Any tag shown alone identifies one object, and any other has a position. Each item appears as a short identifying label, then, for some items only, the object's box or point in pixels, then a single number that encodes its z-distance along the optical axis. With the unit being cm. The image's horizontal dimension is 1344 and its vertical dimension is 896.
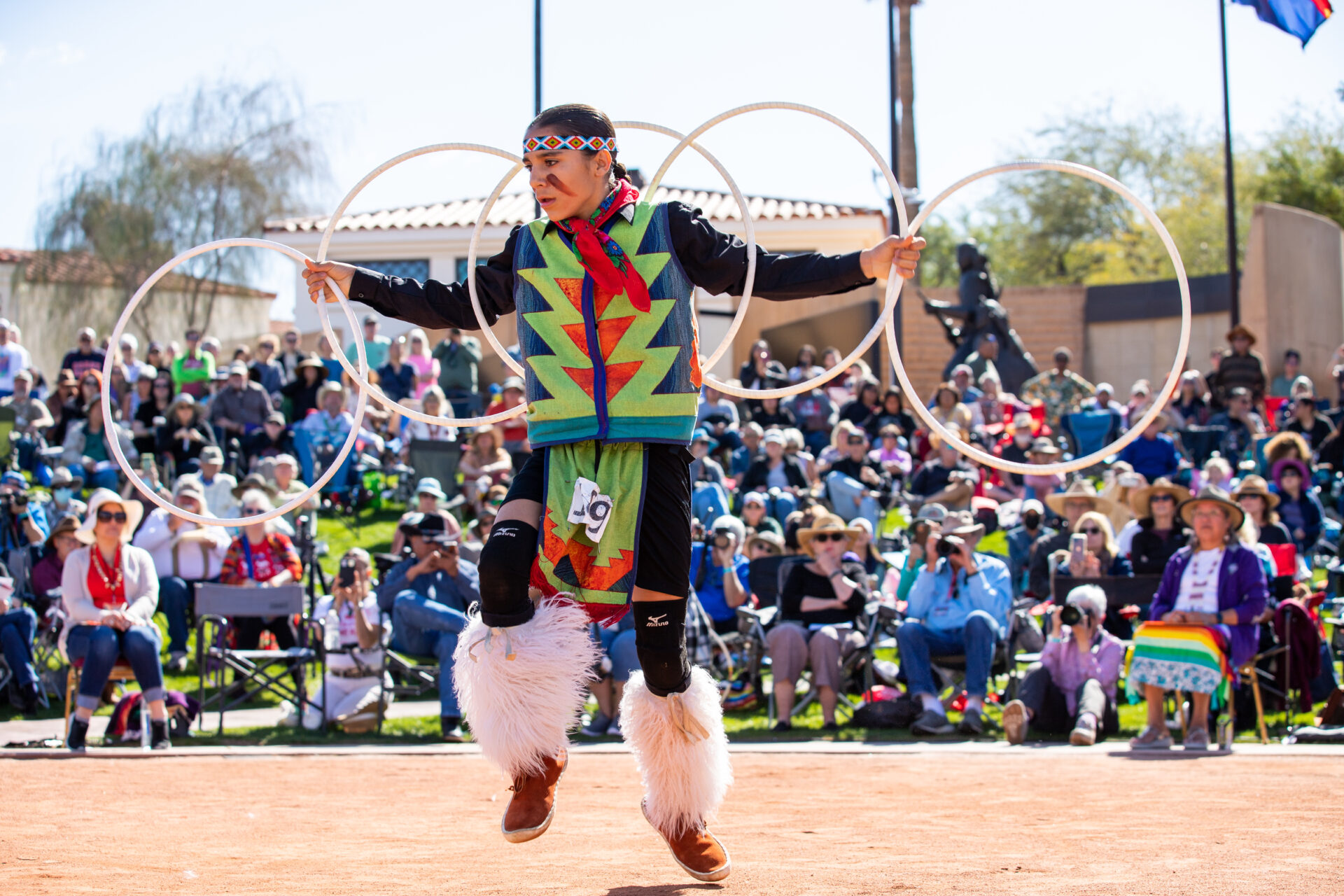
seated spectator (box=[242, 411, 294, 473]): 1457
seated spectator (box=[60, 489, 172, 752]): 892
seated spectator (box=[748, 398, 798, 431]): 1562
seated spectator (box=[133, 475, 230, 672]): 1107
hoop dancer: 447
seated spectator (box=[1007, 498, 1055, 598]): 1177
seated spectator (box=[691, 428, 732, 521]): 1180
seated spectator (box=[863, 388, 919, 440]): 1538
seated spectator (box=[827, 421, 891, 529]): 1307
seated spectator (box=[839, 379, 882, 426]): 1552
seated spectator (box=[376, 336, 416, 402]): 1566
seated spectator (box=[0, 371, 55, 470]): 1505
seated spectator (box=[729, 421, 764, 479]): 1466
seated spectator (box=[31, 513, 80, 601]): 1059
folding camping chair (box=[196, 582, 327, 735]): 980
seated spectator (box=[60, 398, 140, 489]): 1399
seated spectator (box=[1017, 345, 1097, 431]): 1767
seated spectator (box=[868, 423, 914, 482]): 1430
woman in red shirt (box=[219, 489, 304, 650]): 1055
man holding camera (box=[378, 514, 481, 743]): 972
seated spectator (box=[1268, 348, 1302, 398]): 1922
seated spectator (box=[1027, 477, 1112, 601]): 1103
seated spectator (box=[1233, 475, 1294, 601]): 1018
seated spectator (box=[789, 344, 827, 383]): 1806
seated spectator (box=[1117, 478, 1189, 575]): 1031
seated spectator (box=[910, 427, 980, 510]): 1233
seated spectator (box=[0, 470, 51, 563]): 1145
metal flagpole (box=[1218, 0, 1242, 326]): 2005
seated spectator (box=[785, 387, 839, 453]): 1560
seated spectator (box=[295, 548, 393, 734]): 976
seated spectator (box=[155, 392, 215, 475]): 1417
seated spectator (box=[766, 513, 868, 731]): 958
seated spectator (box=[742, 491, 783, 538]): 1131
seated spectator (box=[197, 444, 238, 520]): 1295
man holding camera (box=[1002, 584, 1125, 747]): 904
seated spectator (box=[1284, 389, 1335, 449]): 1484
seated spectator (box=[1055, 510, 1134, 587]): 1017
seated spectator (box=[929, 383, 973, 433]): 1437
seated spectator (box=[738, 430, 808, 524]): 1346
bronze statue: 2042
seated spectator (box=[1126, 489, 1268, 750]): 850
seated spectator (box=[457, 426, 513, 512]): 1366
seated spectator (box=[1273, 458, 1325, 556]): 1212
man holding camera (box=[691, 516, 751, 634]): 1052
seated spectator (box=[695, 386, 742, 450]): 1494
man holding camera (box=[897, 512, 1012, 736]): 930
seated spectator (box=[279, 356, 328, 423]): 1540
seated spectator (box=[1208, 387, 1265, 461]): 1509
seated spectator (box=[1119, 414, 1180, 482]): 1363
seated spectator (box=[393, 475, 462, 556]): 1090
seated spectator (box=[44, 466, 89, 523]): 1282
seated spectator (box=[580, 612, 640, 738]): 955
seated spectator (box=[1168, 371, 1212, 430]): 1625
